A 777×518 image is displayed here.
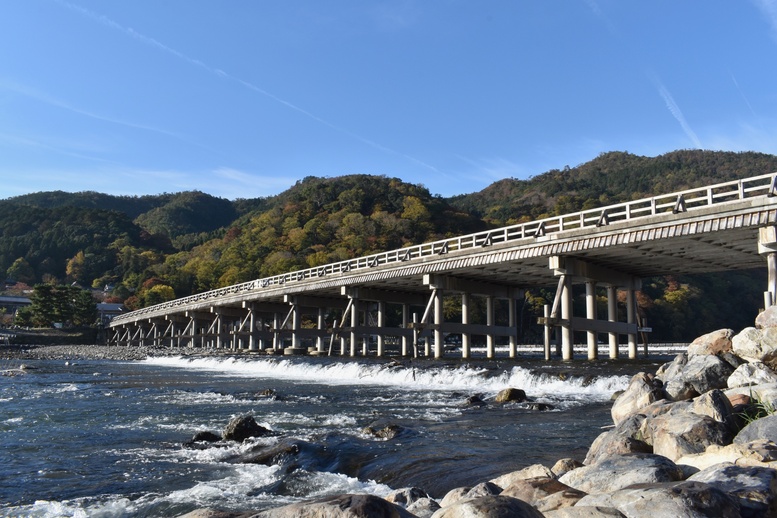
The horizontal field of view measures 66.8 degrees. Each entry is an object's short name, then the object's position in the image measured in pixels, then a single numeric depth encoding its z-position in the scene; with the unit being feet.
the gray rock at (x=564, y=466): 26.07
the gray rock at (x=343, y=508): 14.33
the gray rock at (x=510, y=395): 61.26
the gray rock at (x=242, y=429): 41.78
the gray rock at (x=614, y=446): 25.62
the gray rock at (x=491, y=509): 14.12
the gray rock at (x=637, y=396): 36.37
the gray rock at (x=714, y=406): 26.61
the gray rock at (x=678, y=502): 14.79
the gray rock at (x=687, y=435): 24.59
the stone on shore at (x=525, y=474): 23.63
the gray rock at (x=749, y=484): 16.52
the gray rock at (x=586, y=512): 14.66
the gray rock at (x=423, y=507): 20.18
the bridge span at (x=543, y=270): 80.69
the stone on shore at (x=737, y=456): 20.33
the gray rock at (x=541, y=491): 17.94
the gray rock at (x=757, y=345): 38.47
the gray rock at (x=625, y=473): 19.49
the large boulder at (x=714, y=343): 44.45
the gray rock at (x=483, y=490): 20.53
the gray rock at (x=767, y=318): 41.19
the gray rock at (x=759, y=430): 23.21
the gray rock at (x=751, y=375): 34.76
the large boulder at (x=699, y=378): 36.88
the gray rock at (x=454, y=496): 20.73
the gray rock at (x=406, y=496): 23.45
